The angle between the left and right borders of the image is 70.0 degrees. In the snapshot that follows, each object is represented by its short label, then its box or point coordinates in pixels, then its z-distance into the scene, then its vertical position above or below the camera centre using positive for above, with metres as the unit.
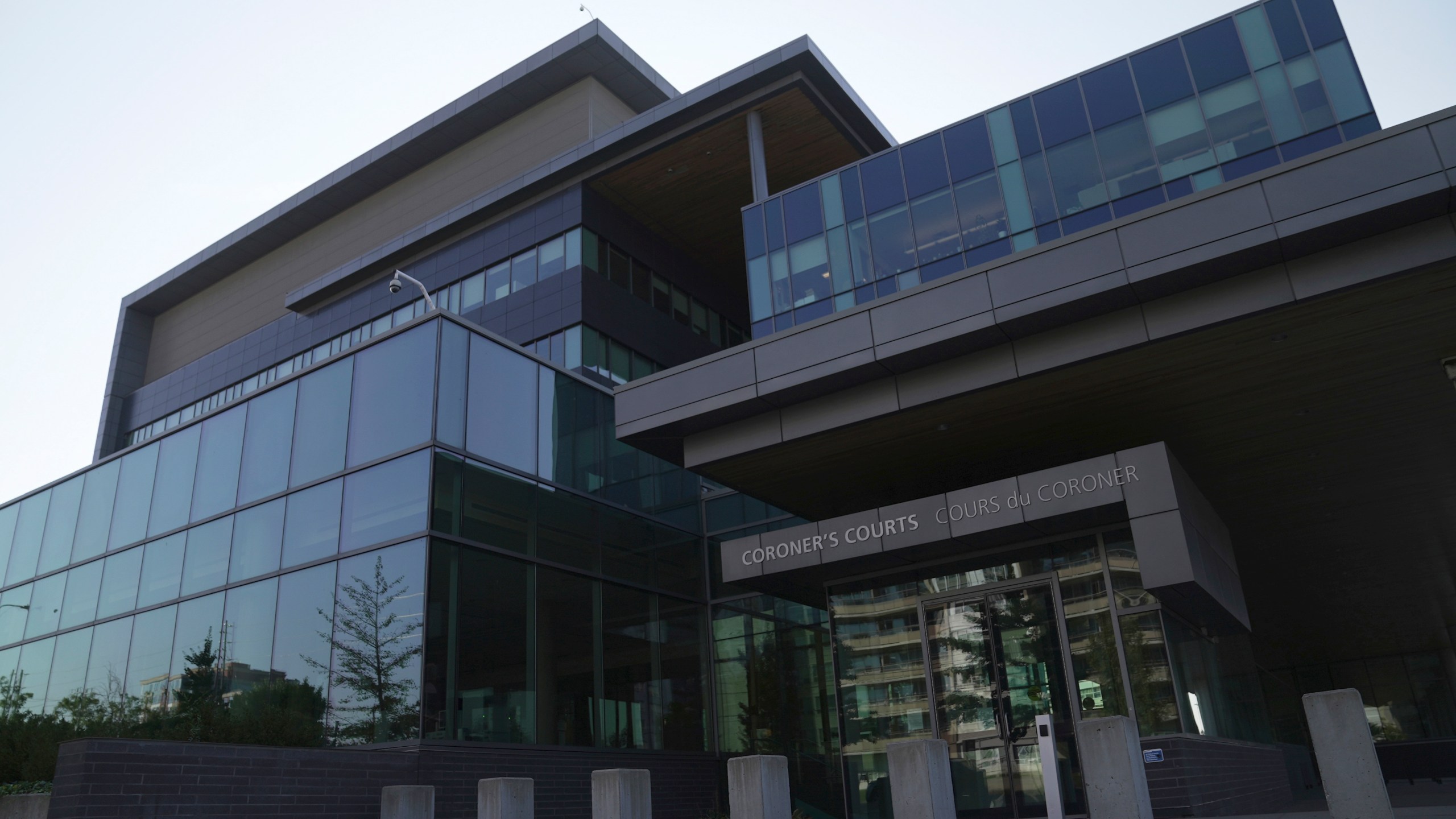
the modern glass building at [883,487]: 14.98 +5.37
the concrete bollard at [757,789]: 9.47 +0.03
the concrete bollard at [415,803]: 12.89 +0.13
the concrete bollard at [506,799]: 10.70 +0.09
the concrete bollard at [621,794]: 9.84 +0.06
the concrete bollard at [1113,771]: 9.51 -0.01
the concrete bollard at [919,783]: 9.54 -0.01
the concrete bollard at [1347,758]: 9.12 -0.03
